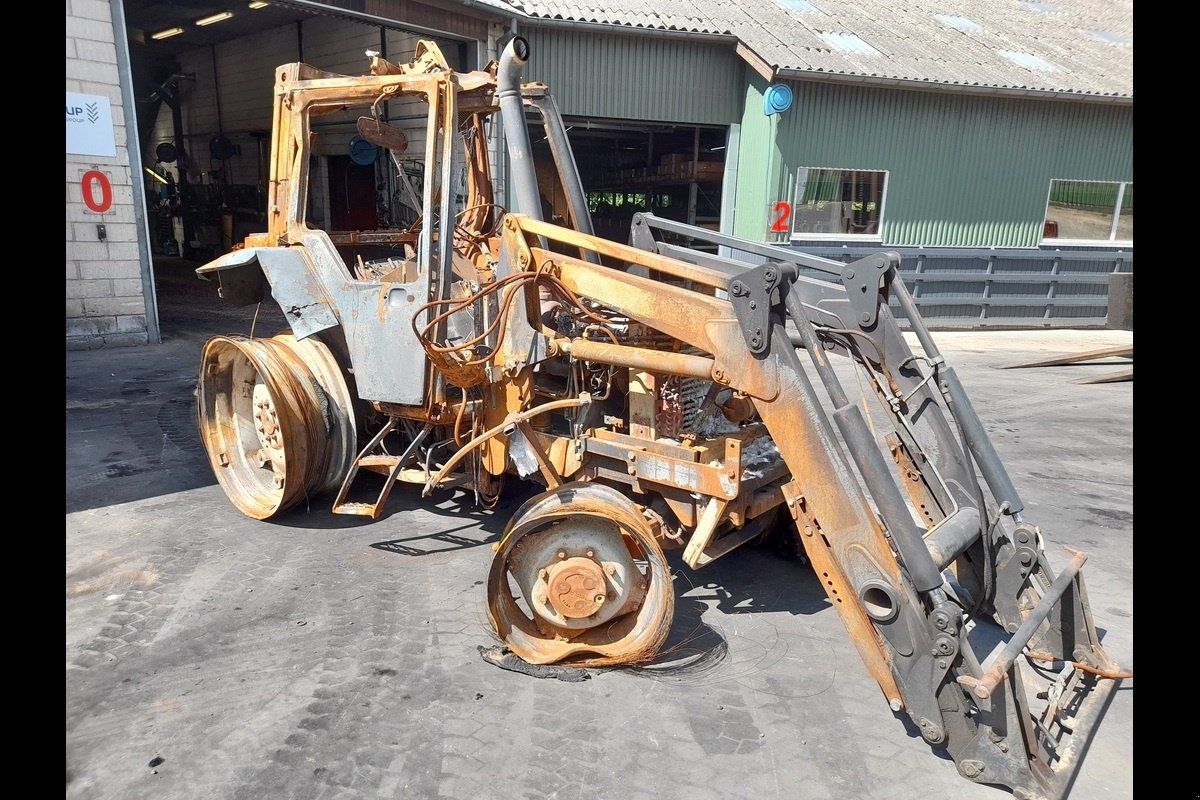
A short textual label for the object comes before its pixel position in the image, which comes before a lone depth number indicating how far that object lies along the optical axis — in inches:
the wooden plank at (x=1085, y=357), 431.2
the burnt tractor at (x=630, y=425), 115.0
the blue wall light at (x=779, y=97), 476.1
